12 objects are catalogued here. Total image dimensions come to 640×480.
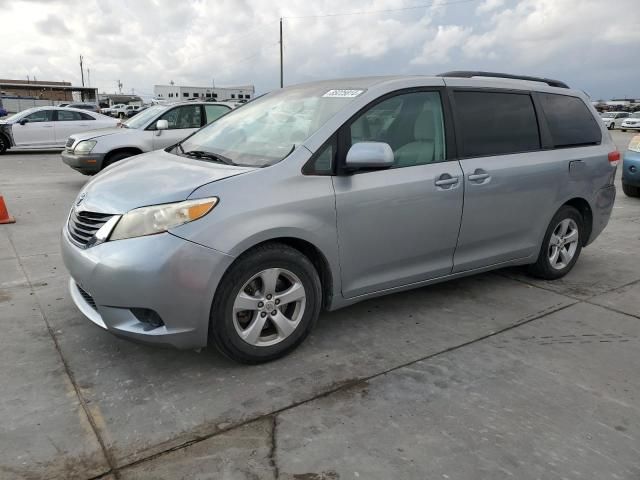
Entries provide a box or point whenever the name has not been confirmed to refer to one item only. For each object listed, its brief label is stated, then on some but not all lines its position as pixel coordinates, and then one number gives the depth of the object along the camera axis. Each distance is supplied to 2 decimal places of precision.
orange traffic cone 6.58
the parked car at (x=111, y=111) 44.78
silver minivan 2.87
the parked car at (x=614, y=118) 39.47
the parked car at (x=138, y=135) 9.16
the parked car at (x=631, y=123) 34.32
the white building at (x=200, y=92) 67.16
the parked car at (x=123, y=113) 41.69
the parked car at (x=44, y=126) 15.43
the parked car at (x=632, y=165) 9.05
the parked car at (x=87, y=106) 33.77
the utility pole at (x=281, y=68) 47.53
